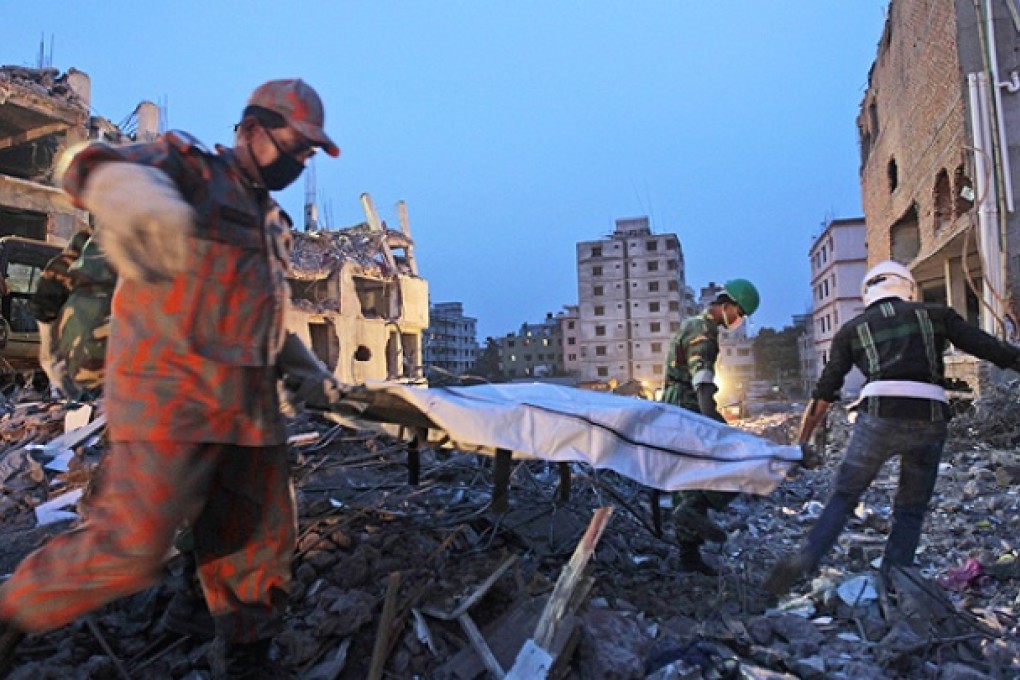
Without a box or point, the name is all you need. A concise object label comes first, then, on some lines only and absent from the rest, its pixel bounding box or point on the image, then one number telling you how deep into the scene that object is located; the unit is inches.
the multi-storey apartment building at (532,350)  2970.0
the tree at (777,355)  2497.5
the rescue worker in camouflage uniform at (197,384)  66.4
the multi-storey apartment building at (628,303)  2297.0
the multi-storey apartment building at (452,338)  2998.8
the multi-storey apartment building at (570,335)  2703.5
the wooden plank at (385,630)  91.8
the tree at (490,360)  2502.0
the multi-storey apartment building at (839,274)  1637.6
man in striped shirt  130.2
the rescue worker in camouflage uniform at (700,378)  153.4
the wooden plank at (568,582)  97.7
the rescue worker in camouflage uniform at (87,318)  86.0
